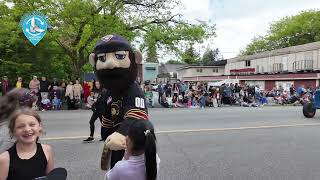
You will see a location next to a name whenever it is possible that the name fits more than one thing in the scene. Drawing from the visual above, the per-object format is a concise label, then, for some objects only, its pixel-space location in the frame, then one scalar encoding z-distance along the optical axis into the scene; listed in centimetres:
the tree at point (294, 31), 6556
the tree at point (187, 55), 2648
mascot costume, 385
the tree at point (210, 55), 10945
